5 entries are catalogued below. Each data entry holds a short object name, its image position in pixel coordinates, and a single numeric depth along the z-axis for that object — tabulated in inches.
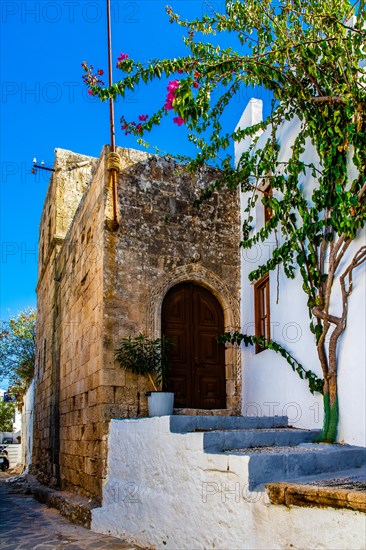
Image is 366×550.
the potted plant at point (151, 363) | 252.2
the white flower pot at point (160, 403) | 251.0
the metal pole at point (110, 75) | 289.6
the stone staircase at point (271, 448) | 157.0
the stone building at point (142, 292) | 266.5
